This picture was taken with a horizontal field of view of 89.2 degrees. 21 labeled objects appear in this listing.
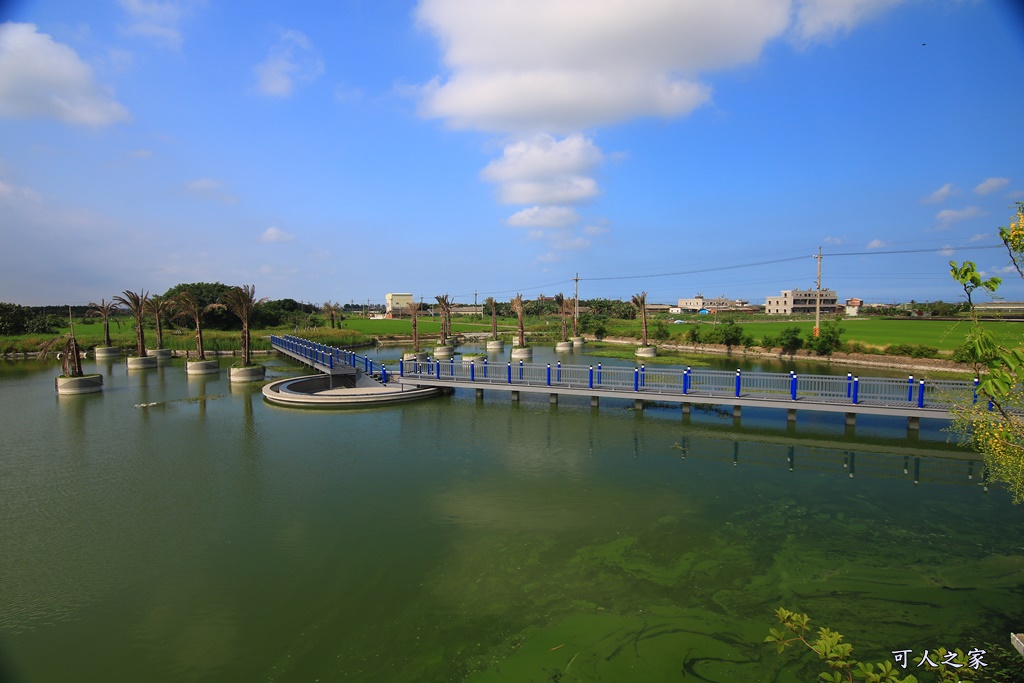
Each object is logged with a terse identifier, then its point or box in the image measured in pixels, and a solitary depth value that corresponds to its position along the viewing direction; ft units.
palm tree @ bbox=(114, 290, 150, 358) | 126.21
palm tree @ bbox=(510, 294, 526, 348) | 152.71
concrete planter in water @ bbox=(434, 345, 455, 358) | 136.98
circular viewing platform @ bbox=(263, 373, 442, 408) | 71.61
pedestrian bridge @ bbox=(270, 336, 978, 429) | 57.77
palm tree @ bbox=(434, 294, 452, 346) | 154.20
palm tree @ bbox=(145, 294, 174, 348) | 131.54
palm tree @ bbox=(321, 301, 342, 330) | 204.91
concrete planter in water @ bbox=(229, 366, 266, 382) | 93.61
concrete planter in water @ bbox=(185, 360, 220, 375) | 104.42
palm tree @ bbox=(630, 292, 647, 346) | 148.05
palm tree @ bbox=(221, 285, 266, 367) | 99.40
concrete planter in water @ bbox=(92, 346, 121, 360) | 130.53
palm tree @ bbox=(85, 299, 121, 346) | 134.72
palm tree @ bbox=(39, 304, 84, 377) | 82.44
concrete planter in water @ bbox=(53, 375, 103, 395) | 81.00
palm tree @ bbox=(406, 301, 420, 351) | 129.70
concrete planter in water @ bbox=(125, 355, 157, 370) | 112.06
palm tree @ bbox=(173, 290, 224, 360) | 114.32
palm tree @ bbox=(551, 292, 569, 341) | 174.70
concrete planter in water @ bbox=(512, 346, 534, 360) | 134.15
